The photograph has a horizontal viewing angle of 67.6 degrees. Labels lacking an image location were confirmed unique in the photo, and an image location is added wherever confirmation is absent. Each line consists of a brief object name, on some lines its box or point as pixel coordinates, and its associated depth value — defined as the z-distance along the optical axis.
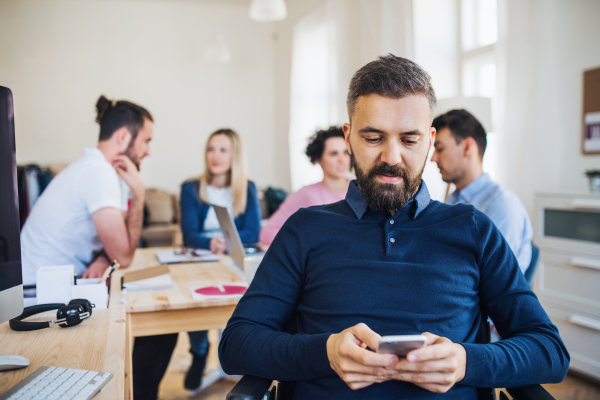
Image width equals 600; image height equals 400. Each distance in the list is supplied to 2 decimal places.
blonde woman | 2.87
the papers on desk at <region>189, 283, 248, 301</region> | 1.59
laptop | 1.88
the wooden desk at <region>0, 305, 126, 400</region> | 0.91
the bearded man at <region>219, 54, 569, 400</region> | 0.97
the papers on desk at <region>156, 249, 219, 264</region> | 2.24
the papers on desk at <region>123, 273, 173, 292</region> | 1.66
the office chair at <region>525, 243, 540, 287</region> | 1.63
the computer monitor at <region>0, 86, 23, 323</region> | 0.94
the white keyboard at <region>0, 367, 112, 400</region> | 0.80
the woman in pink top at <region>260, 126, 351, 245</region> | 2.49
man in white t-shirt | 1.91
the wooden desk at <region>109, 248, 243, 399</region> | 1.51
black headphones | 1.20
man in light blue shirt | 2.07
